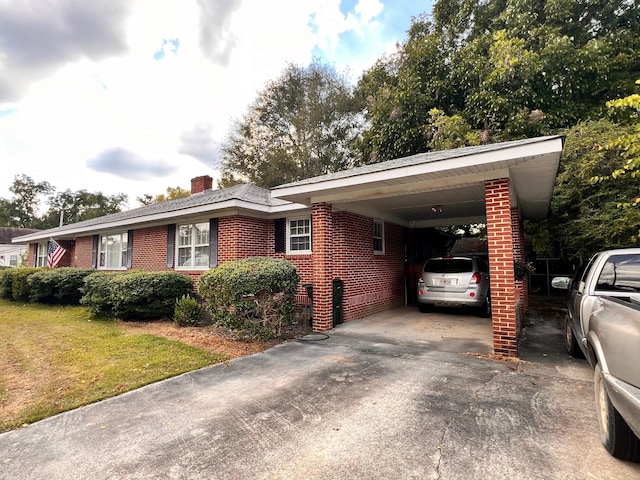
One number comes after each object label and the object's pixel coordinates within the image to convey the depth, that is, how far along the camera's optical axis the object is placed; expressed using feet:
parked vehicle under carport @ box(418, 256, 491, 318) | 25.91
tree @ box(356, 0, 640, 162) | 35.81
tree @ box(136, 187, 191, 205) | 113.77
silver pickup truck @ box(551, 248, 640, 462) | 6.44
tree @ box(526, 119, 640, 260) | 23.86
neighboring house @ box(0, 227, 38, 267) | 121.29
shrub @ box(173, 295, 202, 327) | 24.67
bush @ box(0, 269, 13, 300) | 41.79
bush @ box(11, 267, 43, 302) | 38.86
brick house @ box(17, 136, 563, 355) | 16.74
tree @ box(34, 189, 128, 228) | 167.63
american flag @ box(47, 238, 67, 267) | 49.37
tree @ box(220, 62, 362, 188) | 75.41
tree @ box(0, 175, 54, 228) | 162.40
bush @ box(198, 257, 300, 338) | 19.60
